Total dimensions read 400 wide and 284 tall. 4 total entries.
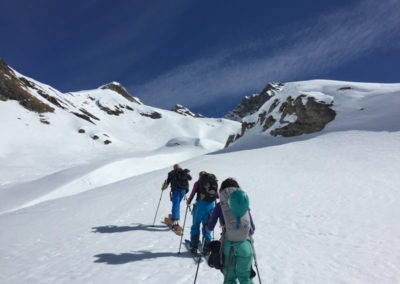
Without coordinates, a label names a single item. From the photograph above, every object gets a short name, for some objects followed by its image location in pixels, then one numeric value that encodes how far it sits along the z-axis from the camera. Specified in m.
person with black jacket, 9.72
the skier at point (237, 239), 4.48
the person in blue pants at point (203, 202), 7.19
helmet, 4.57
